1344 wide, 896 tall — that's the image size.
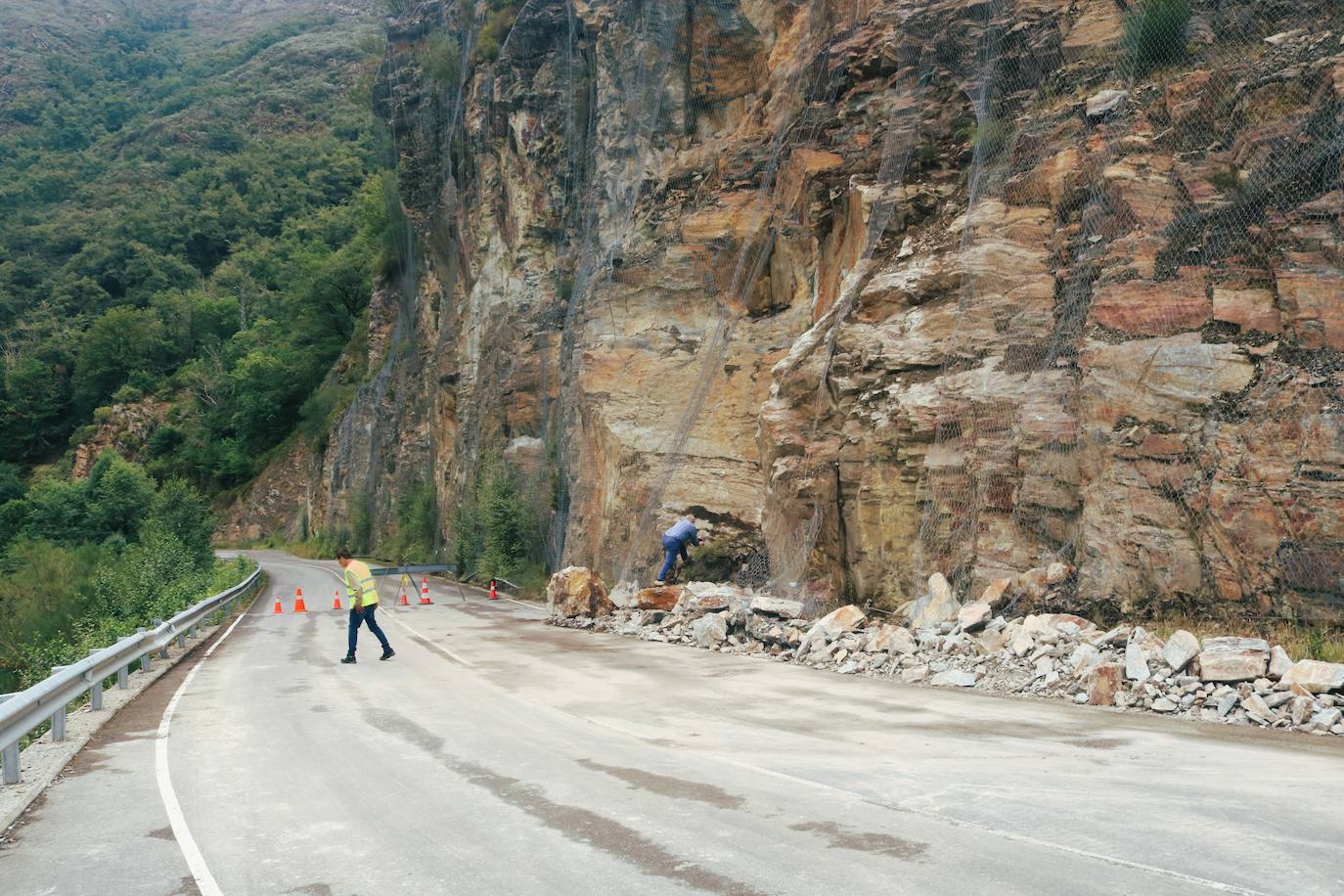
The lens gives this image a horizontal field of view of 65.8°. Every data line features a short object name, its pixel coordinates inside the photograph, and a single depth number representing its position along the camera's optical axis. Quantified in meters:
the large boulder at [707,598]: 16.69
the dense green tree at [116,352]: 81.69
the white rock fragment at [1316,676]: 8.34
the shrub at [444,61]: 45.75
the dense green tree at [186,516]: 38.22
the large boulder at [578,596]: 19.55
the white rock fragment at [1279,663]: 8.76
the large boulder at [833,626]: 13.36
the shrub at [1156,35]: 13.96
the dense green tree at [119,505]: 48.03
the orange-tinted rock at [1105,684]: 9.58
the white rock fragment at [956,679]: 10.87
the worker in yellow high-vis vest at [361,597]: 14.49
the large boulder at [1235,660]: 8.90
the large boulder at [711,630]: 15.25
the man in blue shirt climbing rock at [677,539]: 18.77
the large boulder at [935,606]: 12.90
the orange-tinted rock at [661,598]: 18.06
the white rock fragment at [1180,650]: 9.32
